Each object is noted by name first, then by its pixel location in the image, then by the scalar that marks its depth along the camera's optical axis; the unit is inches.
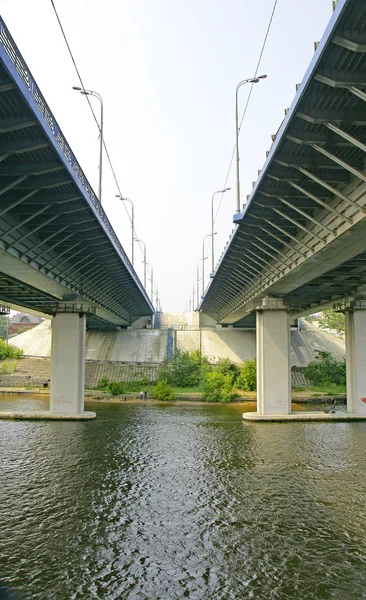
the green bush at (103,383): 2077.3
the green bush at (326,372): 2079.2
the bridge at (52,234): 460.1
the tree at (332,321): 3132.4
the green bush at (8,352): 2346.2
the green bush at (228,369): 2047.4
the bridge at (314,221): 403.2
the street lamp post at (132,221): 2610.2
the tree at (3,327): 4638.3
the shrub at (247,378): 1963.6
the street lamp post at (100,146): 1306.8
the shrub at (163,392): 1830.7
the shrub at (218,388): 1797.5
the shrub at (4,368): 2168.3
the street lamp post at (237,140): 1055.1
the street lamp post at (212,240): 2314.7
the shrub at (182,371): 2160.4
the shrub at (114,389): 1897.4
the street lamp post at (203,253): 3348.9
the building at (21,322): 5196.9
